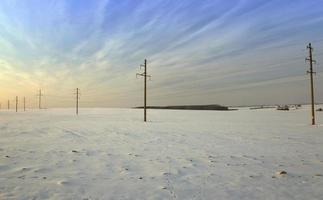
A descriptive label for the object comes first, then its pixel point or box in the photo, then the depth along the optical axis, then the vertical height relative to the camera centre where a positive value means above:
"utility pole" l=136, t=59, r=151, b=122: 41.09 +3.82
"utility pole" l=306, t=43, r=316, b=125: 32.66 +4.96
